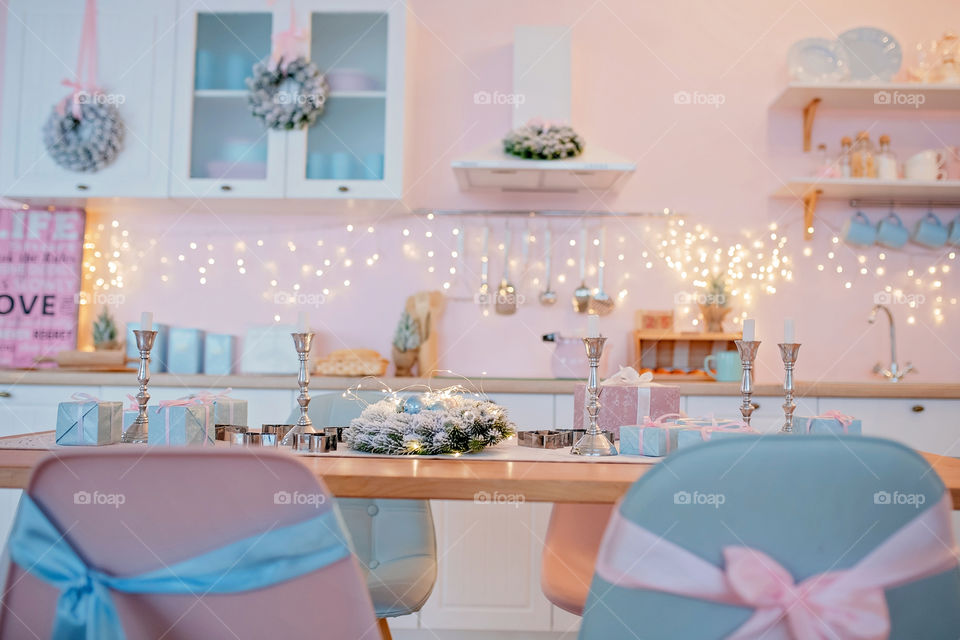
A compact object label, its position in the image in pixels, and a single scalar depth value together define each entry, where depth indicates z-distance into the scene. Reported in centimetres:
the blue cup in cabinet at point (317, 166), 268
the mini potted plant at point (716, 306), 277
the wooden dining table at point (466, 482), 98
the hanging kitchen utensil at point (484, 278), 292
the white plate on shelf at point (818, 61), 278
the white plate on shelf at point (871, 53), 279
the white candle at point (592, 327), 129
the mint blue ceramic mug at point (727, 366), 255
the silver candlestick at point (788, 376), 133
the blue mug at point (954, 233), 285
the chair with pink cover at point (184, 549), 72
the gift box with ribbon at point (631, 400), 146
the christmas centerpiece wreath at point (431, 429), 124
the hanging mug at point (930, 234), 283
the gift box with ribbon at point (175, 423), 124
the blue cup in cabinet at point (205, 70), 273
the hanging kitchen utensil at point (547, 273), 289
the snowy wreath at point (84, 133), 264
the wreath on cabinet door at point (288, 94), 266
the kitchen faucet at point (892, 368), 275
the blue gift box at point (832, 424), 125
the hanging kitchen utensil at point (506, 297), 289
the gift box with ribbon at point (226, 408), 140
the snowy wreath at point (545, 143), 255
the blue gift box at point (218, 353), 277
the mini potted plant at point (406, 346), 274
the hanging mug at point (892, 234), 282
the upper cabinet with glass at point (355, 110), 266
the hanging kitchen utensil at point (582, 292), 288
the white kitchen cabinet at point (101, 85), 268
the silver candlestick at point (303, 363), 138
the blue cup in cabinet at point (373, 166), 267
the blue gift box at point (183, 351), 272
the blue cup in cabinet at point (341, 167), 267
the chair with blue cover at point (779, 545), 70
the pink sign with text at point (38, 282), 289
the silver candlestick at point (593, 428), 127
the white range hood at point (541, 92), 274
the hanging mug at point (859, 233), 283
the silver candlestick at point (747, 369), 138
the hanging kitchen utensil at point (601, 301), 287
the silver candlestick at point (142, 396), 132
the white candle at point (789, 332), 137
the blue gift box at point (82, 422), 125
